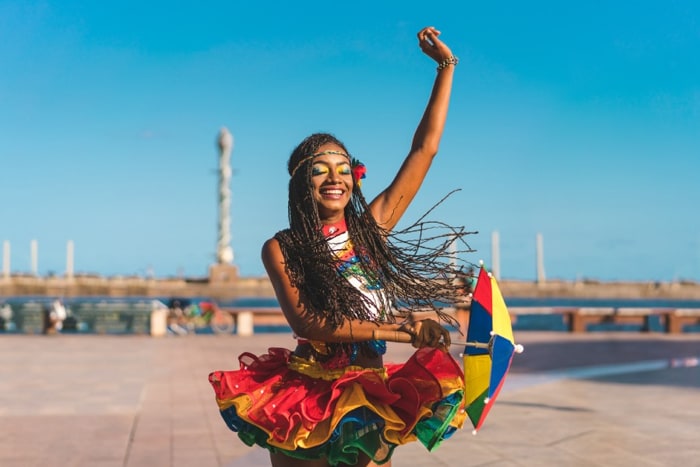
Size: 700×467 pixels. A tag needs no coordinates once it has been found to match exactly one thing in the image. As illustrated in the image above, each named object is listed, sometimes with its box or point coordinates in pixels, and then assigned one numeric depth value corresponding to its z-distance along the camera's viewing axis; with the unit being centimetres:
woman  295
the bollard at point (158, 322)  2323
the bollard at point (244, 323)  2367
